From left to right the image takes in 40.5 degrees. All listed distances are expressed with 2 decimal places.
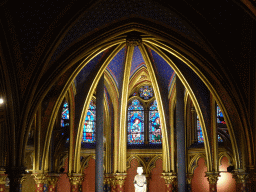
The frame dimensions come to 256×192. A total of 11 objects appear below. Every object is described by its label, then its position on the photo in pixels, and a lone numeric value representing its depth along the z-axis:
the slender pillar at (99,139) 14.49
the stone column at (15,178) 11.96
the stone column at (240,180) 14.45
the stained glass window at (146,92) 18.91
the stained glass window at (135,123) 18.60
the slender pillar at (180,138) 13.68
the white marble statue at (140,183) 13.84
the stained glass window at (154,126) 18.54
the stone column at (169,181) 16.23
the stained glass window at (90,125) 18.20
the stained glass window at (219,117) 17.33
